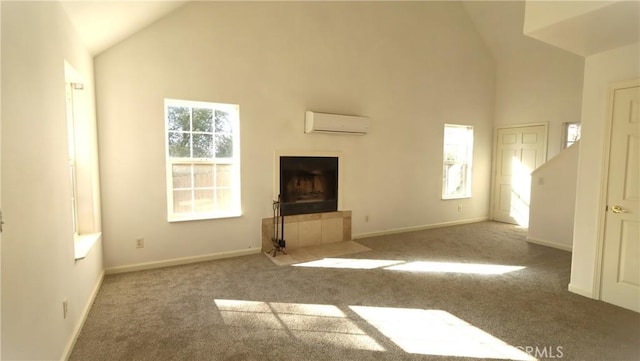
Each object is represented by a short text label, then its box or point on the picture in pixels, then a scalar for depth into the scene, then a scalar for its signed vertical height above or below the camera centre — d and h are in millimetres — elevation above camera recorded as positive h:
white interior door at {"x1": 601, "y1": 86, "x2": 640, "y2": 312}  2760 -367
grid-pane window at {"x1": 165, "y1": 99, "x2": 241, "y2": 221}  3867 +34
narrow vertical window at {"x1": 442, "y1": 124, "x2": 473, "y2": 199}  6195 +70
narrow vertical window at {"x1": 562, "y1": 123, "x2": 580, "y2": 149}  5574 +571
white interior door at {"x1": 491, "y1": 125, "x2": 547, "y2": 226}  5992 -33
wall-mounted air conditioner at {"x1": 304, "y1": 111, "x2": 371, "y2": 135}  4461 +587
